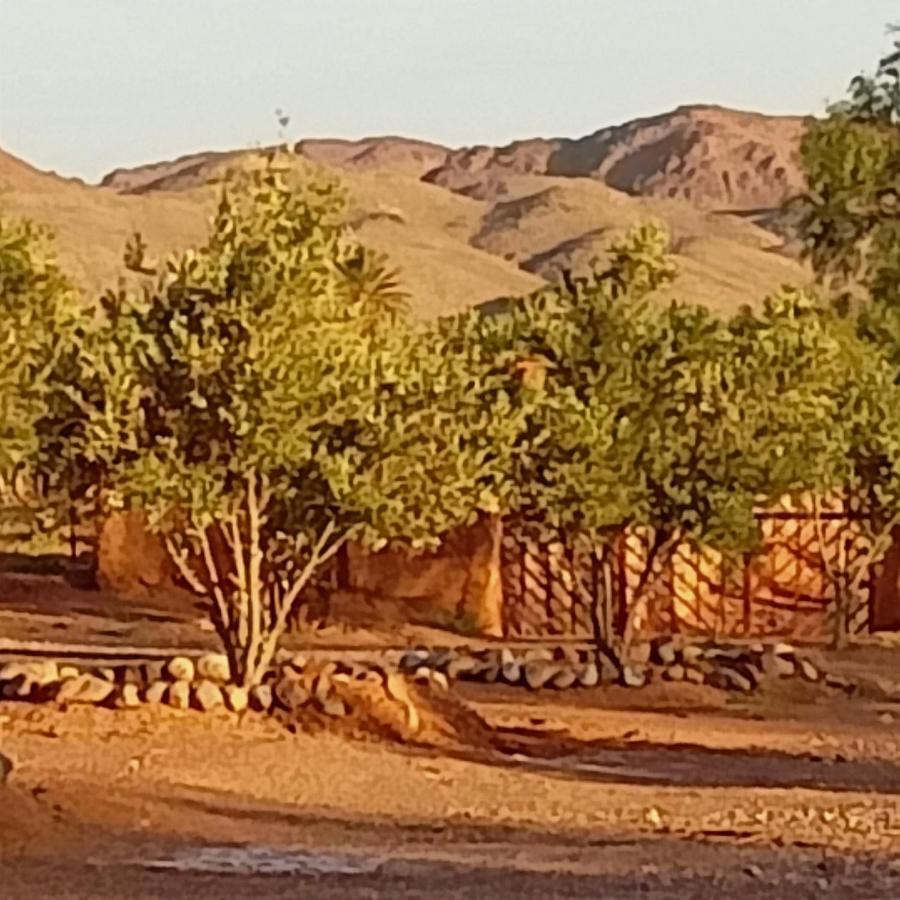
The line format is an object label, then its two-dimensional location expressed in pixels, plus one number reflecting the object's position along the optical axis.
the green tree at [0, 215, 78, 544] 23.56
